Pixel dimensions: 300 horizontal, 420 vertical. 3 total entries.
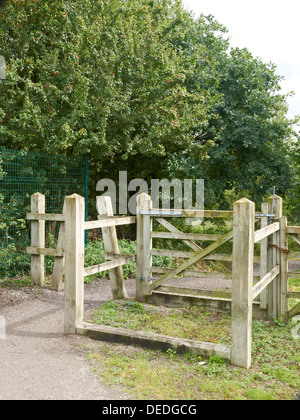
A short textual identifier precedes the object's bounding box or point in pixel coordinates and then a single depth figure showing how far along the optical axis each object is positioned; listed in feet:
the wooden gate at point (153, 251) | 20.57
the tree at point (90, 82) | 28.19
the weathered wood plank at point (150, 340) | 14.51
